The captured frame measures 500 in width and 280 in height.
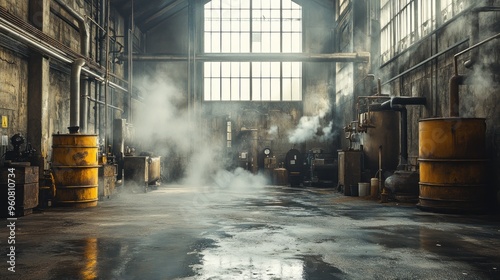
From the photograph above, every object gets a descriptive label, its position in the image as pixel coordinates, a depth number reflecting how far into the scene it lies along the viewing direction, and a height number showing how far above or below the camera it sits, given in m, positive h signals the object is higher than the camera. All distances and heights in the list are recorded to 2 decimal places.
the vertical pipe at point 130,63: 19.88 +3.85
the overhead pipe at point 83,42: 13.50 +3.37
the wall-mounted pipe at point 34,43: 9.49 +2.54
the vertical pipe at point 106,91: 16.05 +2.13
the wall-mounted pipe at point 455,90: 9.86 +1.34
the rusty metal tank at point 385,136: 14.22 +0.53
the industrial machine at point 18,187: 9.22 -0.69
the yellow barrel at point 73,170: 11.16 -0.40
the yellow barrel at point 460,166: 9.51 -0.25
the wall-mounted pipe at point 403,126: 13.08 +0.77
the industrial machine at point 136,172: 16.17 -0.64
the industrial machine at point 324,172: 18.86 -0.75
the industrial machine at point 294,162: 21.58 -0.40
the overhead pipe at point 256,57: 19.38 +4.14
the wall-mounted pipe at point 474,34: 9.88 +2.51
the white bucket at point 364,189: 13.88 -1.05
